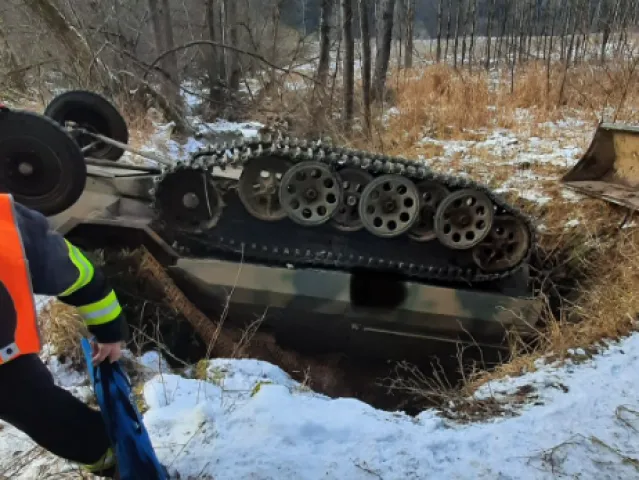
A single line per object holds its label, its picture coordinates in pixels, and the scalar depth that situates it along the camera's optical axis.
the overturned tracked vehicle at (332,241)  4.07
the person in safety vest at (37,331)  1.64
